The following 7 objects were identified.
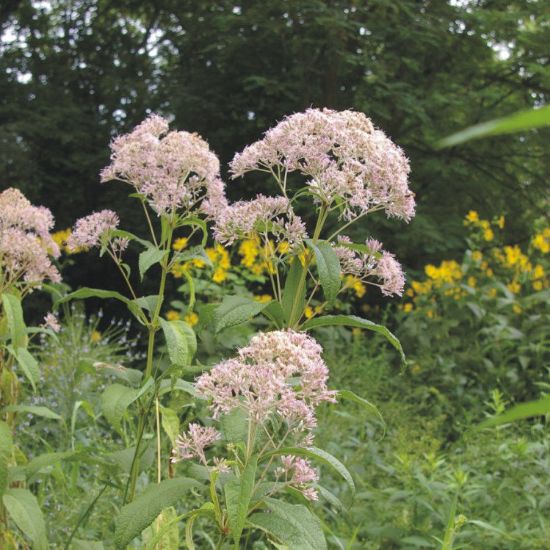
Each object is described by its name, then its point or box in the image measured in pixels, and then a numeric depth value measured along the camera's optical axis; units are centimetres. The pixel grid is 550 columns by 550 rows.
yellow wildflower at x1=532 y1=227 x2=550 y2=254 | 532
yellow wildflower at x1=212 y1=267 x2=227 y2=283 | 453
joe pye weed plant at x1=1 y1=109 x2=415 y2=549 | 128
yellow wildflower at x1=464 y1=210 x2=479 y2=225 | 549
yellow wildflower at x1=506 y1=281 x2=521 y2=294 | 515
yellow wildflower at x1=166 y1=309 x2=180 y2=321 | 476
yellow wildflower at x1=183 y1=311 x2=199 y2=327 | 429
